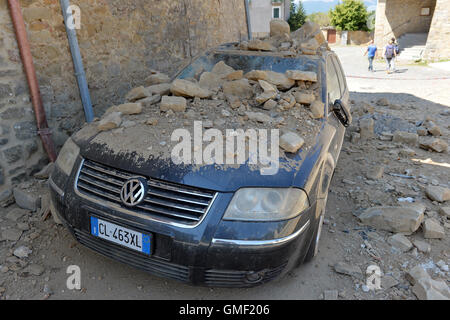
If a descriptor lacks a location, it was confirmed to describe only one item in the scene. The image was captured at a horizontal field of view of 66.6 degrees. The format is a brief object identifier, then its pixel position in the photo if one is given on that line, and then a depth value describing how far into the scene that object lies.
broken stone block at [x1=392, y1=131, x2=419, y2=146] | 5.35
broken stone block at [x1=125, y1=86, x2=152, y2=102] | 3.34
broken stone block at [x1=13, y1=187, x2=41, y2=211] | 3.26
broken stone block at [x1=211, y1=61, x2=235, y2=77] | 3.62
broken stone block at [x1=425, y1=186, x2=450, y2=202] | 3.53
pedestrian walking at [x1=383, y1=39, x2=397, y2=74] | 15.07
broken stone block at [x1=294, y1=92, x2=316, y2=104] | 3.16
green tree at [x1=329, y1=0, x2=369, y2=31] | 32.38
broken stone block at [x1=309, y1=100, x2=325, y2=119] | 3.05
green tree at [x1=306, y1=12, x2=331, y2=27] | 41.20
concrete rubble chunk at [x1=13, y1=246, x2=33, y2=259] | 2.71
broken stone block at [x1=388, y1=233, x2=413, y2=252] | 2.86
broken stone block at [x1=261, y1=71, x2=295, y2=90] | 3.35
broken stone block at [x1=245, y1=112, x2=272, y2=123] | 2.87
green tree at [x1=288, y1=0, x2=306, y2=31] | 36.42
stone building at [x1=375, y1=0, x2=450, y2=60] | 17.98
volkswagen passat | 2.03
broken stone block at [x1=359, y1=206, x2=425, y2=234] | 3.01
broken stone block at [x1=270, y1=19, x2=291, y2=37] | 4.48
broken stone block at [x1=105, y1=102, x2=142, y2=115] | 3.04
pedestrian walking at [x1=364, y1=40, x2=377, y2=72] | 15.61
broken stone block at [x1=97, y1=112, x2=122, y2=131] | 2.77
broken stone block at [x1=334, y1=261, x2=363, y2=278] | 2.58
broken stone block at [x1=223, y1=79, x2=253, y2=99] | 3.27
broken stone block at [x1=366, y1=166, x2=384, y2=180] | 4.15
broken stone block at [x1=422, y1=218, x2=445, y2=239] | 2.97
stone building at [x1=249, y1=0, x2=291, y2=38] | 29.73
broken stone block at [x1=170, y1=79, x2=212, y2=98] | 3.20
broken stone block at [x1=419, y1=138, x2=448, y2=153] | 5.08
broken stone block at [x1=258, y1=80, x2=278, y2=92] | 3.17
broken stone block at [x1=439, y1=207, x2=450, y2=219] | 3.31
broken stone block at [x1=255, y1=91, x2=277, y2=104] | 3.10
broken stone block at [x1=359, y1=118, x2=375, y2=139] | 5.59
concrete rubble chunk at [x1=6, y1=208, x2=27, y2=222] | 3.15
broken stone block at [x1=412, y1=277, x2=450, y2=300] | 2.26
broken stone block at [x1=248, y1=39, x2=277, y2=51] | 3.90
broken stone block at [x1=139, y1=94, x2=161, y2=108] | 3.18
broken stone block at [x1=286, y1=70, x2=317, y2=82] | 3.29
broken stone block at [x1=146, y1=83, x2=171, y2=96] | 3.36
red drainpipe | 3.37
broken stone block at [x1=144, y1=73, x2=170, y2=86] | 3.92
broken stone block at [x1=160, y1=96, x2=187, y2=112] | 3.00
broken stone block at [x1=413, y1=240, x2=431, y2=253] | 2.83
